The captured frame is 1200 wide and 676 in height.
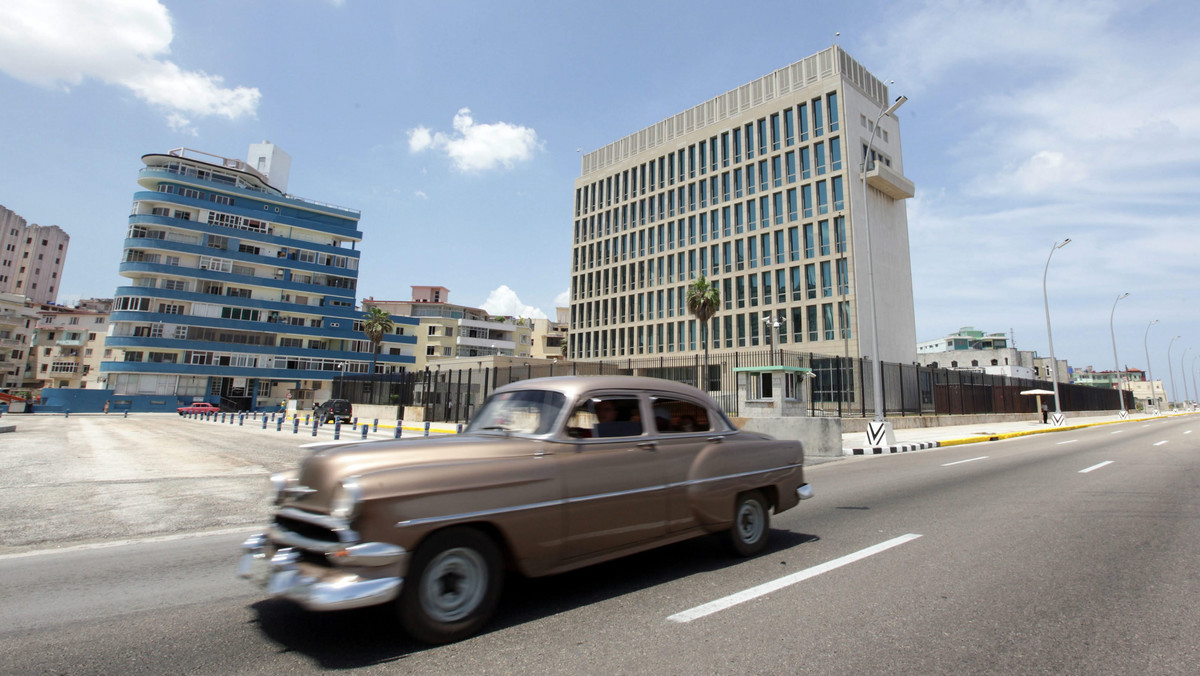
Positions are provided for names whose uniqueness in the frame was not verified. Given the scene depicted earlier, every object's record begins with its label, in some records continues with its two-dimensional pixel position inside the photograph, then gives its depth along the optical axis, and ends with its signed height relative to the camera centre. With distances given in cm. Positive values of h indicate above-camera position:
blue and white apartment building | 5459 +1131
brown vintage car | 295 -57
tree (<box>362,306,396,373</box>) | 5434 +766
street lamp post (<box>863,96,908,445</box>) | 1797 -10
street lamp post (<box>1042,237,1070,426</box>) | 3434 +302
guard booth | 2103 +84
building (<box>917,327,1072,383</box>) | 7500 +789
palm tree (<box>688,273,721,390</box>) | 4153 +816
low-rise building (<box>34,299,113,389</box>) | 7200 +645
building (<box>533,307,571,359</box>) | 8681 +1032
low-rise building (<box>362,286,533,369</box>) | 7519 +1073
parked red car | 4716 -72
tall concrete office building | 4219 +1609
